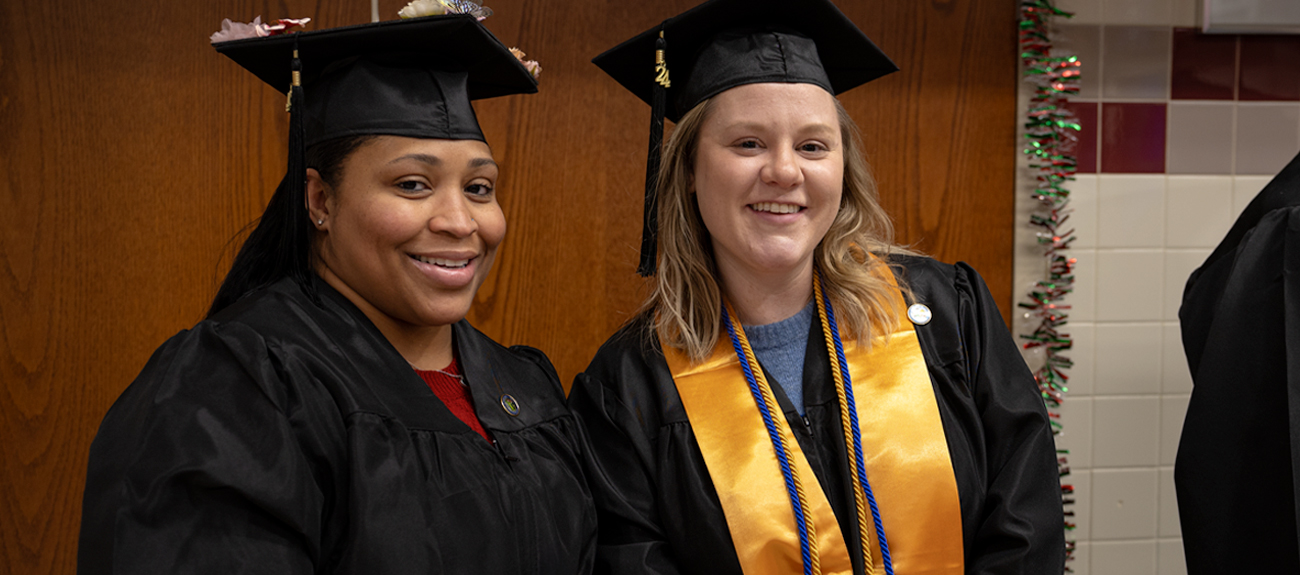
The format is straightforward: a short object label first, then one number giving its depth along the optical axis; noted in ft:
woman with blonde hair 5.15
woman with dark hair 3.68
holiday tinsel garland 8.35
